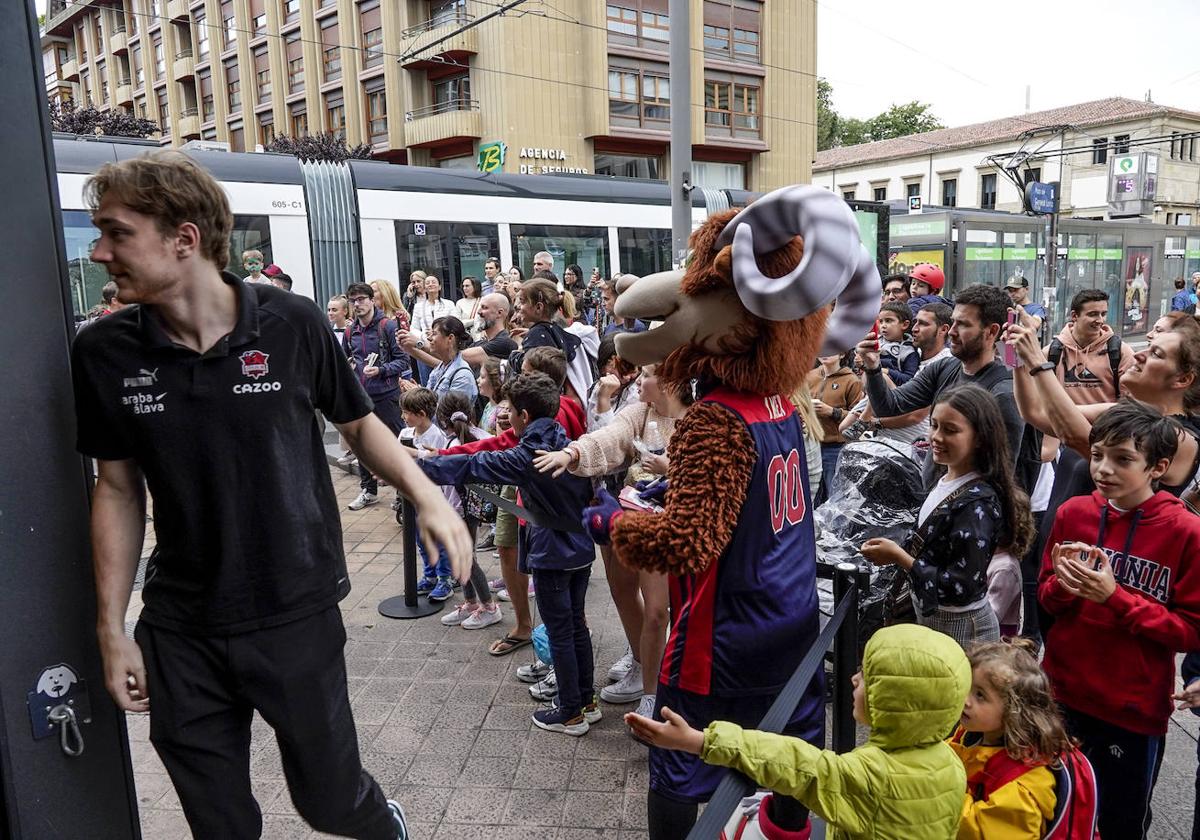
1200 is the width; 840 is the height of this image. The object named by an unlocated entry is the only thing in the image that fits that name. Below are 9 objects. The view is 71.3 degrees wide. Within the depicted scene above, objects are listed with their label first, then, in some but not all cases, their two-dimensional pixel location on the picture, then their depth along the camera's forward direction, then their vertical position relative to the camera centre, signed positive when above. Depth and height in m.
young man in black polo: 1.82 -0.45
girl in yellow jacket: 1.97 -1.17
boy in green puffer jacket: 1.71 -0.99
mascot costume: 2.19 -0.59
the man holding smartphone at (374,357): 7.37 -0.63
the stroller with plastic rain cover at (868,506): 3.40 -0.99
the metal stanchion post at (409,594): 4.82 -1.82
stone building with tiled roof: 47.38 +6.20
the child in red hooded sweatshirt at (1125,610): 2.33 -0.98
